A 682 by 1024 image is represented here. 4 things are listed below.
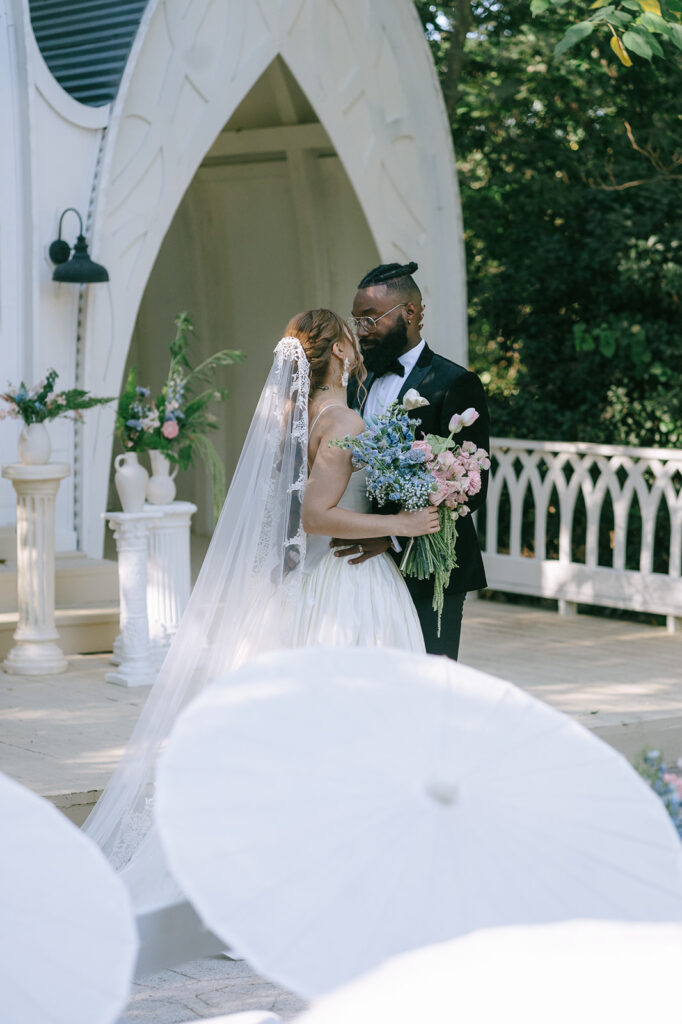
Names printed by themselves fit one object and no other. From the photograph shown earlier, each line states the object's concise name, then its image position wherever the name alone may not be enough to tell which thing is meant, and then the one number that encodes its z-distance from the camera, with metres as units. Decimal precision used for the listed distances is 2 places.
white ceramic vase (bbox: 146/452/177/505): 6.73
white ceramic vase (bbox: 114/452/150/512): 6.66
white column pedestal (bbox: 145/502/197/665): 6.73
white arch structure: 7.51
